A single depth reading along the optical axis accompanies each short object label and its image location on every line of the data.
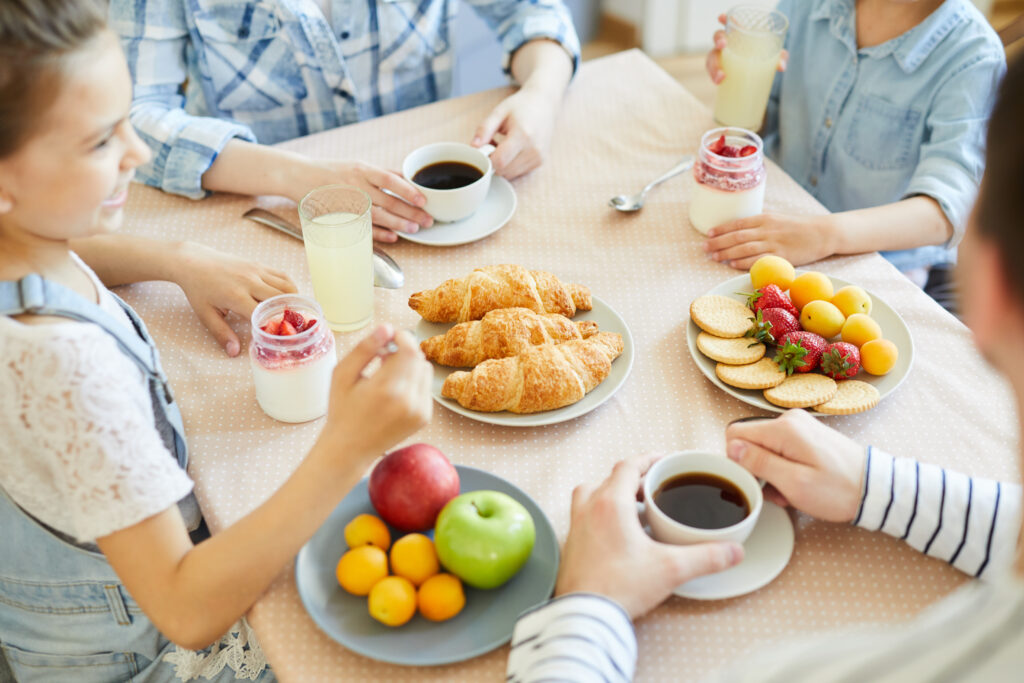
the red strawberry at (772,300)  1.07
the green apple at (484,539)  0.76
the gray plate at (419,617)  0.73
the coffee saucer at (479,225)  1.24
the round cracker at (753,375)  0.99
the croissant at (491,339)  1.02
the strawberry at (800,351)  0.99
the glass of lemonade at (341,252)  1.06
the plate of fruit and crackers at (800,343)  0.98
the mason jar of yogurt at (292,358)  0.93
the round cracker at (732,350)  1.02
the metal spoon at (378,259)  1.18
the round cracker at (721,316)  1.05
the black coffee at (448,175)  1.28
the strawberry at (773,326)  1.03
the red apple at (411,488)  0.81
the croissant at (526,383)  0.96
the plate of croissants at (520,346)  0.97
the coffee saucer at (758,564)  0.78
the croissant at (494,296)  1.08
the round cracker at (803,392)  0.96
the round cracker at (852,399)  0.95
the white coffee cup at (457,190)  1.23
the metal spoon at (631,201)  1.31
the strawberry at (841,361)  0.99
